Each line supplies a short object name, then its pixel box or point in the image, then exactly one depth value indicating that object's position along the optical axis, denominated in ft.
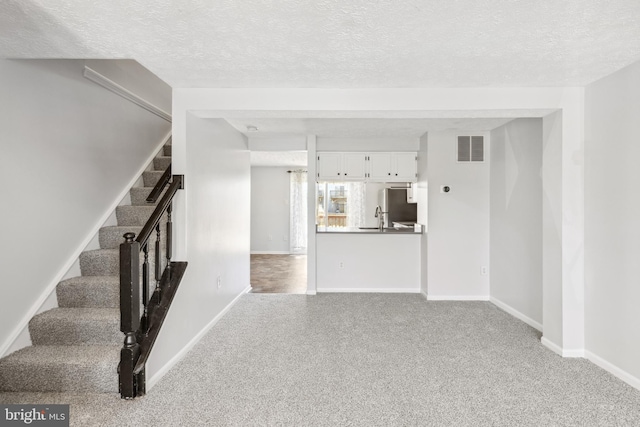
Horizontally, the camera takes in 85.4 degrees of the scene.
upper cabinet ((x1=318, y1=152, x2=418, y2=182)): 17.38
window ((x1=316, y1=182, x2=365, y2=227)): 19.89
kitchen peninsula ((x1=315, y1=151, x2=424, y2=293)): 17.11
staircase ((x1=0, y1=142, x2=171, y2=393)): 7.41
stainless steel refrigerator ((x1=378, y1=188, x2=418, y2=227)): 18.63
